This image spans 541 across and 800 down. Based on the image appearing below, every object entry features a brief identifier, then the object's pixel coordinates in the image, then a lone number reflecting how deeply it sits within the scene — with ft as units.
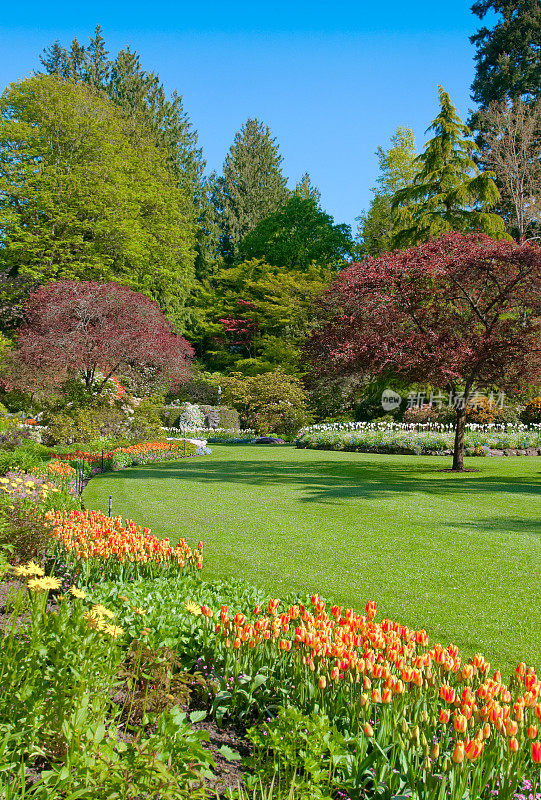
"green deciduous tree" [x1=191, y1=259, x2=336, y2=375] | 91.04
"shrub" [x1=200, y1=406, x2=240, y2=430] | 75.56
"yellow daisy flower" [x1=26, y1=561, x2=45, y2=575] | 7.74
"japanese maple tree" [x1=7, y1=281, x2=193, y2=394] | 48.73
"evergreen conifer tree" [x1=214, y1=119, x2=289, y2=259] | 123.13
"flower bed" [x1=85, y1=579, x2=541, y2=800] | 6.16
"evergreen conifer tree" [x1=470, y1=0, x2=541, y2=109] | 94.53
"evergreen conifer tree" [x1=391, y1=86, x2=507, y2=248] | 69.77
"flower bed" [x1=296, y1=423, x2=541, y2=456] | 53.62
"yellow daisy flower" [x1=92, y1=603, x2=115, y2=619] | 7.14
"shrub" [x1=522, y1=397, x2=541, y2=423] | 65.41
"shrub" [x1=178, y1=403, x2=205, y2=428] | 76.44
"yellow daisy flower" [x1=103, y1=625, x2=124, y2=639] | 6.96
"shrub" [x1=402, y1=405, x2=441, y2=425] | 68.28
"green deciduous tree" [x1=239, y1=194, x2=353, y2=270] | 105.70
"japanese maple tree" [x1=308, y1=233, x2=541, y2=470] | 35.17
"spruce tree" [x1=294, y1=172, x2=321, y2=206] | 140.77
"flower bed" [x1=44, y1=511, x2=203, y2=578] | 14.20
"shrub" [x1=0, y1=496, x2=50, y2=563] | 14.71
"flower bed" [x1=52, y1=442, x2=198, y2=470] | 39.75
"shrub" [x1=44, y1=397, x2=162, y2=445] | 48.37
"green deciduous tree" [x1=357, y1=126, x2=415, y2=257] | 99.86
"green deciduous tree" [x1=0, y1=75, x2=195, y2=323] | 71.31
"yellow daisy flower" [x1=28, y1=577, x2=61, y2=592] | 7.32
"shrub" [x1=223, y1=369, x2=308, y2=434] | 75.00
